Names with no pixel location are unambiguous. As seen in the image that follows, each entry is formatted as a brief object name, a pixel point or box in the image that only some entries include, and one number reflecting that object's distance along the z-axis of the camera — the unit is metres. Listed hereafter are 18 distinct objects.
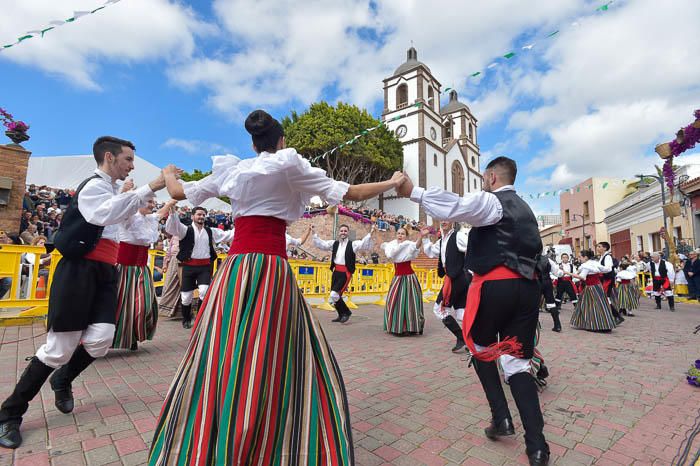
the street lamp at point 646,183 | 16.20
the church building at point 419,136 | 36.72
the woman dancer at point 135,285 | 4.28
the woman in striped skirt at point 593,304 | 7.30
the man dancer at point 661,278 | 12.41
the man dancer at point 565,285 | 9.99
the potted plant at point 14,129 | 9.20
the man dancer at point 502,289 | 2.29
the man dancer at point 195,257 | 5.84
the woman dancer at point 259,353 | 1.67
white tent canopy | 12.70
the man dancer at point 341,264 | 7.54
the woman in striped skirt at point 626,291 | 10.85
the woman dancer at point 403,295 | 6.33
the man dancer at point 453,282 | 5.12
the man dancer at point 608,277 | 7.67
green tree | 27.81
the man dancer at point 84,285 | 2.39
